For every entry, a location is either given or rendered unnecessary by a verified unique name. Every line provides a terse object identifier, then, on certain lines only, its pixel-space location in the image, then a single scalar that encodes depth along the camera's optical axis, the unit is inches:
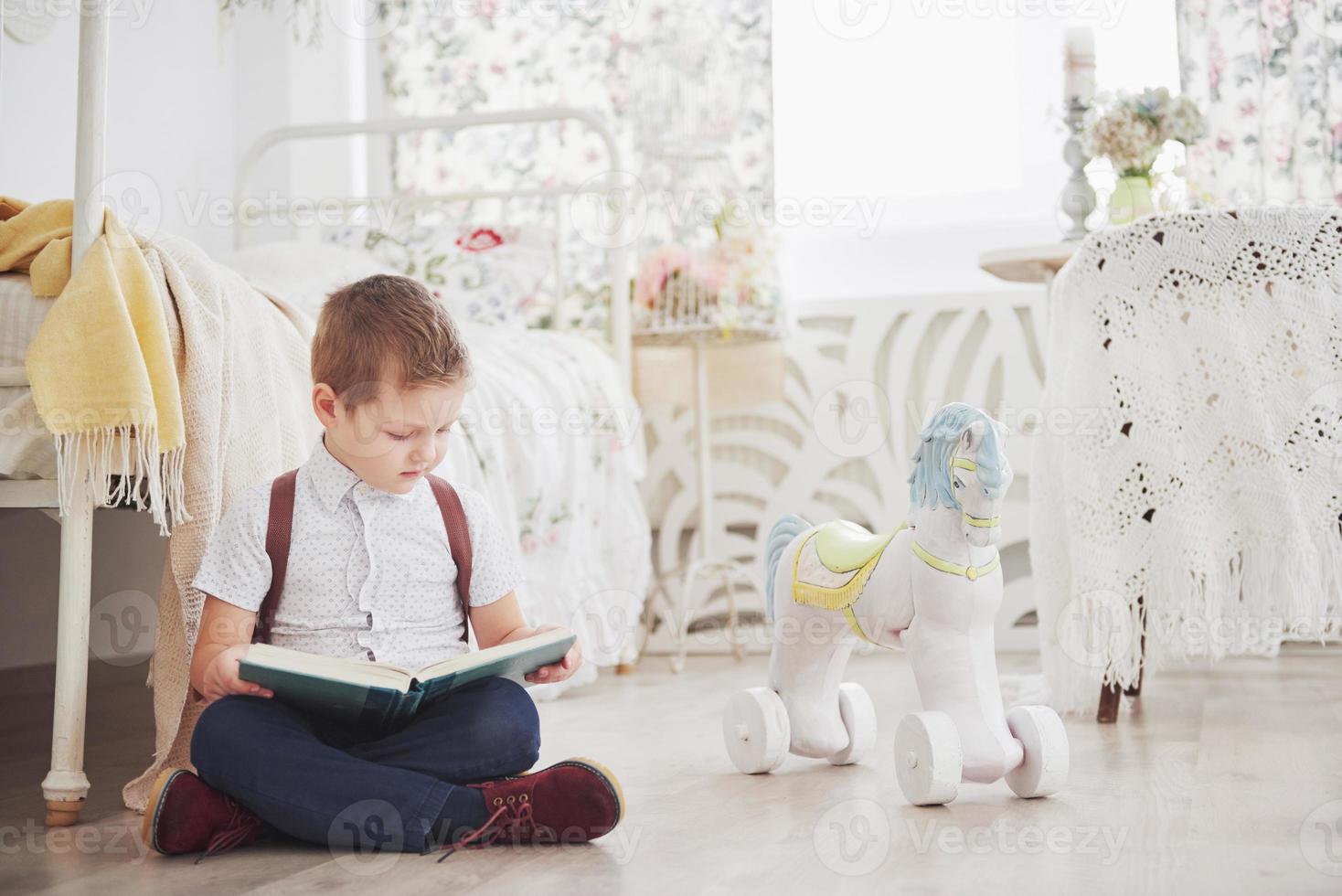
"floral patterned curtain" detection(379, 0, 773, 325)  117.6
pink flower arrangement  105.8
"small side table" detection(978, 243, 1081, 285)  85.0
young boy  41.6
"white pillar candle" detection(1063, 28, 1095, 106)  93.3
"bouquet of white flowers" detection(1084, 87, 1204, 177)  89.0
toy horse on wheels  47.3
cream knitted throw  51.7
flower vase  90.4
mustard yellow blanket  48.6
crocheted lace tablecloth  66.8
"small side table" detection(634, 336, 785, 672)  114.7
